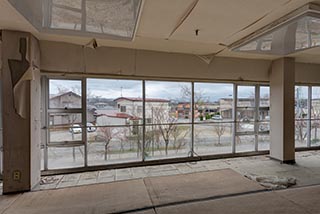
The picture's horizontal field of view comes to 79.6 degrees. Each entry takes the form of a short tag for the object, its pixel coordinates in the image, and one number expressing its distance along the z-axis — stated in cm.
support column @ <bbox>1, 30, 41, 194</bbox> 296
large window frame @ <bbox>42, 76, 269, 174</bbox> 384
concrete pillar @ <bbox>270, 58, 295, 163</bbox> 448
